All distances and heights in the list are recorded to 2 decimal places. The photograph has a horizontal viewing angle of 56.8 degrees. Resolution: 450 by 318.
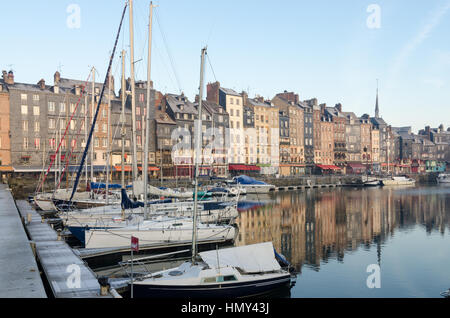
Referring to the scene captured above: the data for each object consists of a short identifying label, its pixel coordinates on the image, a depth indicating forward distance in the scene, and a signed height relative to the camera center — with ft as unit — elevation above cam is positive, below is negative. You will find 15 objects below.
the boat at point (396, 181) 356.59 -23.61
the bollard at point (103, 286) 50.06 -15.56
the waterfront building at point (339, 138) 412.36 +16.70
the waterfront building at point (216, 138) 295.69 +12.97
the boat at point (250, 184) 227.81 -15.69
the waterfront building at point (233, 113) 317.01 +33.54
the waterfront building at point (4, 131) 214.07 +14.09
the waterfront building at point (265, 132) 336.70 +19.20
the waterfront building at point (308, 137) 381.60 +16.87
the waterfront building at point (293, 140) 360.28 +13.69
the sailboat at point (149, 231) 84.74 -16.08
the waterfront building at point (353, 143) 422.41 +12.04
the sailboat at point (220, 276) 55.72 -16.93
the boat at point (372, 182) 343.96 -22.95
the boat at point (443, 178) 405.16 -23.82
